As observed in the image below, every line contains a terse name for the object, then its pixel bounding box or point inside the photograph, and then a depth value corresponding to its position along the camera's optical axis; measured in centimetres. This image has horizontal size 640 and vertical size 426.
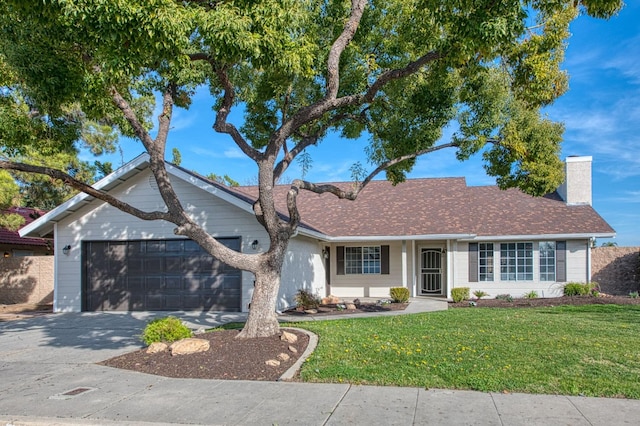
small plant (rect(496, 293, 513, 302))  1751
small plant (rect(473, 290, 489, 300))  1827
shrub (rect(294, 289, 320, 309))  1575
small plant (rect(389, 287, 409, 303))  1722
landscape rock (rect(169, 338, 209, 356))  834
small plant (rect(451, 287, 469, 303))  1767
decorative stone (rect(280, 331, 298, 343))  894
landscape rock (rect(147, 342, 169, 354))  860
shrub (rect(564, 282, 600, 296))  1734
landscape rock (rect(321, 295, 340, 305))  1755
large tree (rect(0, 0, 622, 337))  691
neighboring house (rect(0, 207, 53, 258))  2234
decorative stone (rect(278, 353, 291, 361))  802
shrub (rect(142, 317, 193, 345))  908
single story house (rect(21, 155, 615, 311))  1538
